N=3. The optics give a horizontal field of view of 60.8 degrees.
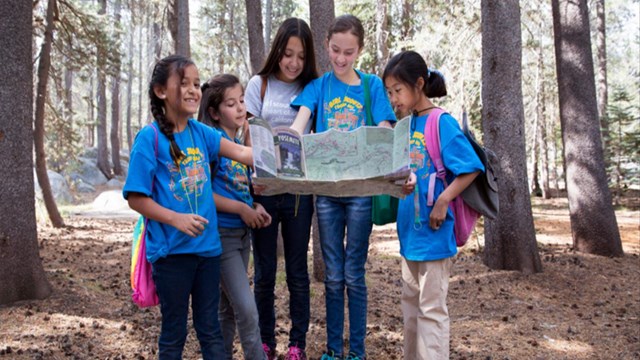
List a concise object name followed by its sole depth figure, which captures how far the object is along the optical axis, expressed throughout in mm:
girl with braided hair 2572
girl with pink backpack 2971
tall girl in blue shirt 3291
